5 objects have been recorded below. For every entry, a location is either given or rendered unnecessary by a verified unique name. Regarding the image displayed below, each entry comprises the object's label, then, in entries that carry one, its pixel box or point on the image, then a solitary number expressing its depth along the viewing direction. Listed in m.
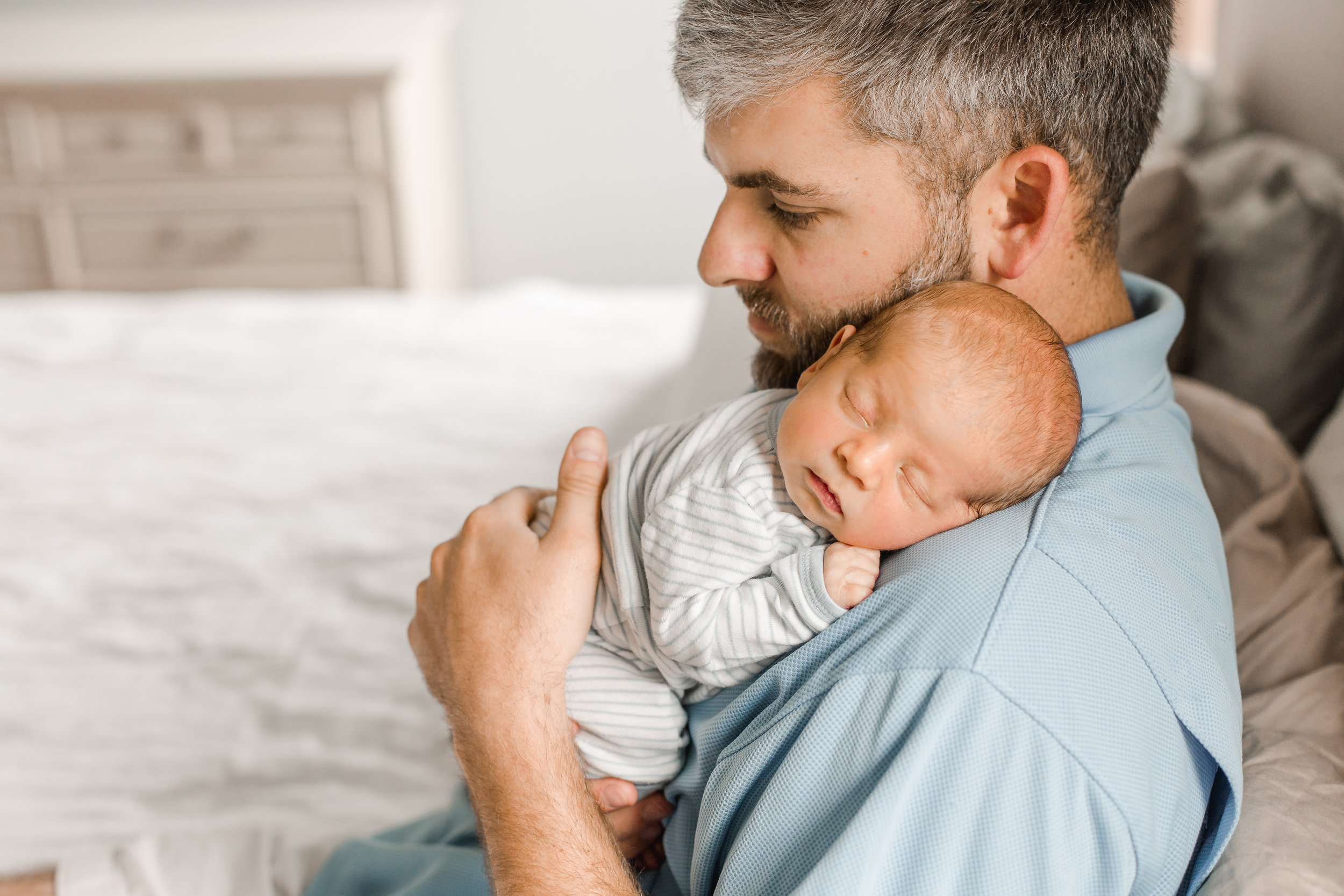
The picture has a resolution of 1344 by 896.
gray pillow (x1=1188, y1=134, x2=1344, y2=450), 1.25
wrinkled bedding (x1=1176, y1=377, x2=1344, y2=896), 0.66
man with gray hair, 0.58
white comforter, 1.12
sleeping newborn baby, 0.68
